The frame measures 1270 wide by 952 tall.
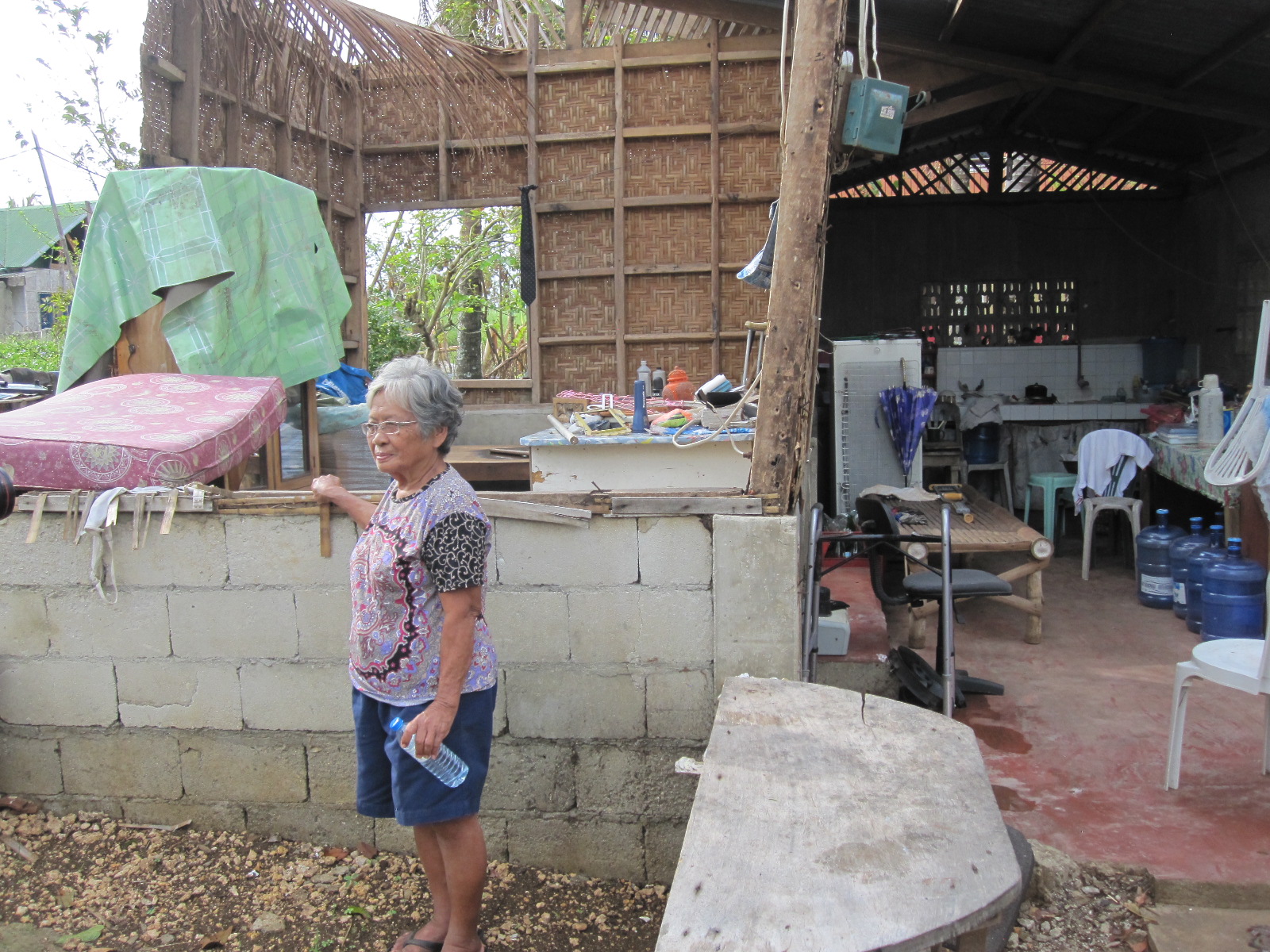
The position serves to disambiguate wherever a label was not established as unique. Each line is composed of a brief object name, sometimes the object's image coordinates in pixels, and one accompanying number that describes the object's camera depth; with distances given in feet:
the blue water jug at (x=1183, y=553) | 19.67
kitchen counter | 31.55
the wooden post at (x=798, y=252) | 10.48
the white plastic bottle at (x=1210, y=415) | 22.70
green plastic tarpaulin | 12.55
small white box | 15.94
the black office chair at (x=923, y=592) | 14.54
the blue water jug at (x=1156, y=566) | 20.65
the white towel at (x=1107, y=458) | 23.70
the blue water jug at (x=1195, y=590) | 18.74
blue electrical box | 12.21
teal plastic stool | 26.07
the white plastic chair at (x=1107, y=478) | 23.67
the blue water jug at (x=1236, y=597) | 17.16
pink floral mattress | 10.71
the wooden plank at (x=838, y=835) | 6.01
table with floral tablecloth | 19.07
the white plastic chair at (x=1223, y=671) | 10.77
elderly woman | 8.05
